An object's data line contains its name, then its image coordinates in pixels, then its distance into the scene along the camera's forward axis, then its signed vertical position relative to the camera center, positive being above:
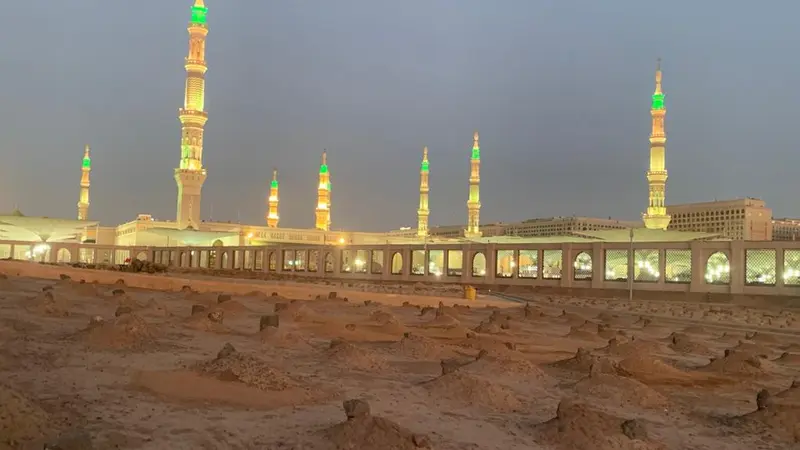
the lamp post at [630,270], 31.76 +0.33
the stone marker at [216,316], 13.87 -1.19
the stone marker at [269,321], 12.74 -1.15
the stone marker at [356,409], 5.89 -1.32
